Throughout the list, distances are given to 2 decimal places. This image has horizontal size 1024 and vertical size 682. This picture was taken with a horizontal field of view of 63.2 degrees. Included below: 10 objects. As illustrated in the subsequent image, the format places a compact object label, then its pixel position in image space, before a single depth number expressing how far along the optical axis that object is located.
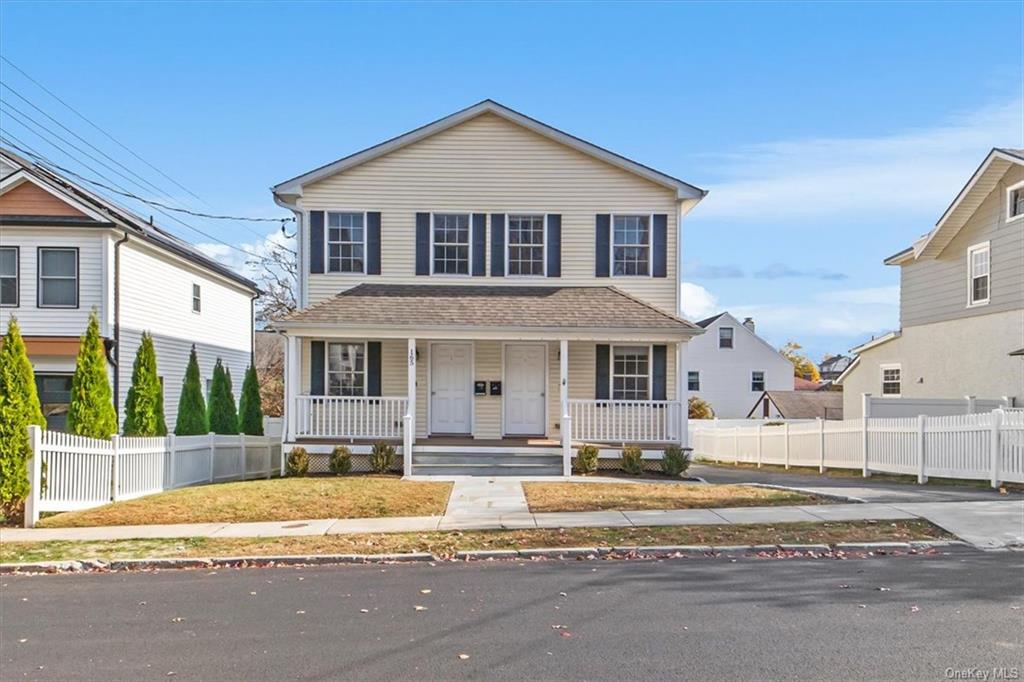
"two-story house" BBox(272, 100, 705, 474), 19.00
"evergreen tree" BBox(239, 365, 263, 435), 22.66
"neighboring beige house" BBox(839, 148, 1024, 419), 21.61
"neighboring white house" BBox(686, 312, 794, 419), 51.34
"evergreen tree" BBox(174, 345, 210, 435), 19.77
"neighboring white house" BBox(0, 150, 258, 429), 20.23
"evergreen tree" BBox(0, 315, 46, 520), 11.77
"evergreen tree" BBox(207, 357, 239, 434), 21.33
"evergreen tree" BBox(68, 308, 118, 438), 14.14
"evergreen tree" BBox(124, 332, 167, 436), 16.48
